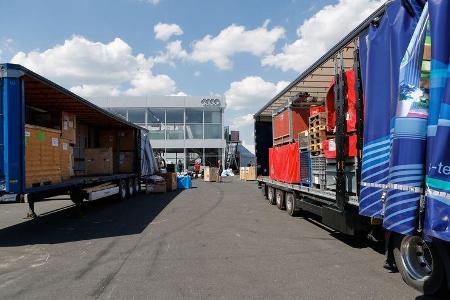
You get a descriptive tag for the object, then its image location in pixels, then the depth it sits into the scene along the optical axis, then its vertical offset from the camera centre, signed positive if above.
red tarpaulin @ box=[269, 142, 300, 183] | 11.46 -0.13
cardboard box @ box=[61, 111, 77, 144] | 12.49 +1.13
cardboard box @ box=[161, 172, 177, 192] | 23.83 -1.08
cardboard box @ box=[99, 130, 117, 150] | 21.20 +1.16
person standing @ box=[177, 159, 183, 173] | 39.70 -0.58
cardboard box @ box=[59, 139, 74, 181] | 11.63 +0.11
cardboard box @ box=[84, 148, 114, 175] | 17.95 -0.03
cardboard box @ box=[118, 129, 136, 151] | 21.47 +1.10
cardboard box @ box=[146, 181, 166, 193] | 22.12 -1.36
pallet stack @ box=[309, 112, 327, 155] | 8.98 +0.58
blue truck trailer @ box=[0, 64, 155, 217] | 8.75 +0.79
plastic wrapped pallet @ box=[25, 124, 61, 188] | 9.38 +0.18
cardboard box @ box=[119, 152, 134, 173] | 21.39 -0.01
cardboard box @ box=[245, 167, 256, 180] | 32.77 -1.05
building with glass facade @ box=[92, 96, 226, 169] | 40.62 +3.98
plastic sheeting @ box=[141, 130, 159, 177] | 22.95 +0.19
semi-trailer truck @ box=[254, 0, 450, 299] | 4.28 +0.23
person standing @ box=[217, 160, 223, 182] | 39.82 -0.42
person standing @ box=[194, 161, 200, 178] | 38.12 -0.77
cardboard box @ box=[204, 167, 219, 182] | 32.12 -1.04
